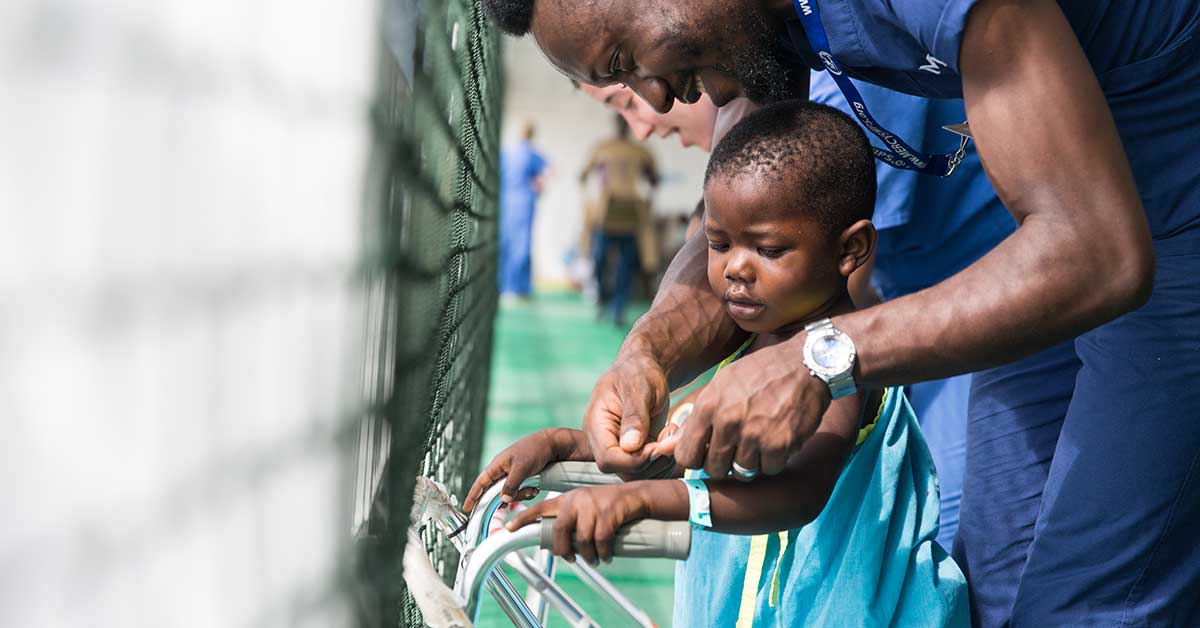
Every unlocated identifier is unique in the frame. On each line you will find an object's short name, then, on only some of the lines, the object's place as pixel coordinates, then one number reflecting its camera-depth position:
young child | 1.66
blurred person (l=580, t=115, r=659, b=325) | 11.62
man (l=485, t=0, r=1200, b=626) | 1.30
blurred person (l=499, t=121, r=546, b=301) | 13.14
